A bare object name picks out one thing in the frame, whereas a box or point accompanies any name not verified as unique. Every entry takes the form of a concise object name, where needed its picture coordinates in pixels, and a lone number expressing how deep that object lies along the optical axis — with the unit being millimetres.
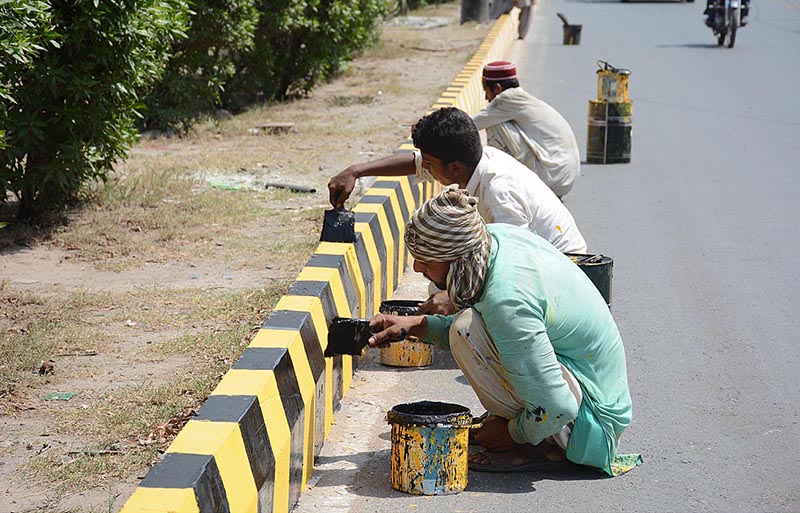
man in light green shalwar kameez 3842
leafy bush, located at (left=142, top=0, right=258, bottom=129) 11695
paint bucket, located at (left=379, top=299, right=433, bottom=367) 5648
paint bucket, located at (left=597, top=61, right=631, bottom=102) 11125
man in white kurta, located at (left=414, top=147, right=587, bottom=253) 5078
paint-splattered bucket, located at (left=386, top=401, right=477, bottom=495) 4035
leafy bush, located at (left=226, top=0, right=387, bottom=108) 13568
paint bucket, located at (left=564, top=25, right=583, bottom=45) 21781
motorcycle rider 21094
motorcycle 20261
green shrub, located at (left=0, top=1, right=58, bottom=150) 5418
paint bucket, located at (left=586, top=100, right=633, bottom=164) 11102
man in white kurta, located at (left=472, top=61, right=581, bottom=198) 7320
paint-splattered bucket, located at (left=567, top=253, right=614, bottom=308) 5380
